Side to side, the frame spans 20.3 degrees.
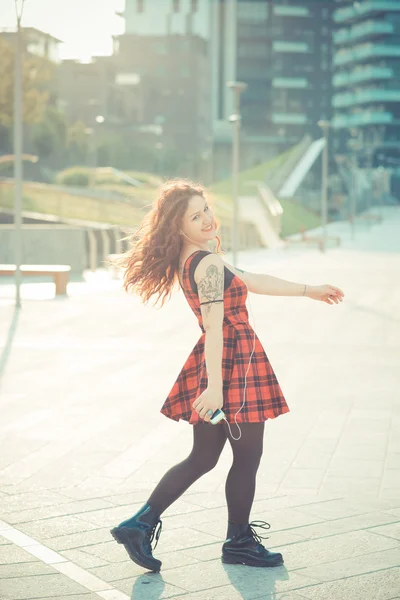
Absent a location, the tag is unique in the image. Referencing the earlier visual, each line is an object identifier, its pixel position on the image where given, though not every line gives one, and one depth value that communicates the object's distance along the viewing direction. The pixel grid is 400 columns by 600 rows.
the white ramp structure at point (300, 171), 72.94
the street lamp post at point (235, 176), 29.44
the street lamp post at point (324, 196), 44.52
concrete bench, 20.06
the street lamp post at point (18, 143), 18.00
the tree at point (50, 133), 82.19
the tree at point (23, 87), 52.51
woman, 4.45
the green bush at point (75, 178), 68.31
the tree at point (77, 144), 85.40
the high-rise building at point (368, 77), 130.25
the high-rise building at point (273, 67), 121.50
